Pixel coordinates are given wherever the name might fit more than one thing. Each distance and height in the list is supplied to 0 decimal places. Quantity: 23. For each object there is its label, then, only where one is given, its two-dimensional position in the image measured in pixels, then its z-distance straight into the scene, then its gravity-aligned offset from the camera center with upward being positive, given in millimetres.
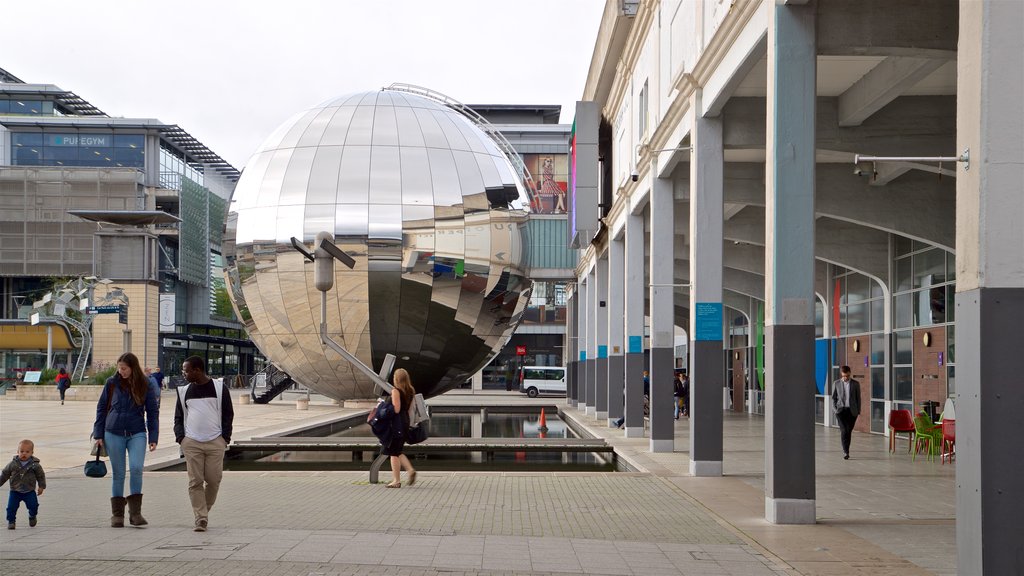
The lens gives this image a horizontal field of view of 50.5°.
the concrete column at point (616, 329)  28562 +292
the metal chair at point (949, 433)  17172 -1473
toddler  9500 -1236
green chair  18375 -1585
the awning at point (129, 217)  62188 +7190
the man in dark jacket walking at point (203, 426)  9875 -798
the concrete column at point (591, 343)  37719 -112
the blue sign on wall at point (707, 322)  15547 +259
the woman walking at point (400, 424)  13602 -1060
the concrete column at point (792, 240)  10805 +1001
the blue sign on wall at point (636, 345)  24328 -115
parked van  64375 -2346
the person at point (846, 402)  18469 -1073
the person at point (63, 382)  42812 -1697
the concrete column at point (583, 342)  42531 -90
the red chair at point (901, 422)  19484 -1473
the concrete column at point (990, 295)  6273 +267
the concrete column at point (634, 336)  24188 +87
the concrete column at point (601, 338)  33281 +57
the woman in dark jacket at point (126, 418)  9883 -723
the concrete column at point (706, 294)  15352 +659
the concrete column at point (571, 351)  49288 -550
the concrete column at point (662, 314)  18953 +459
